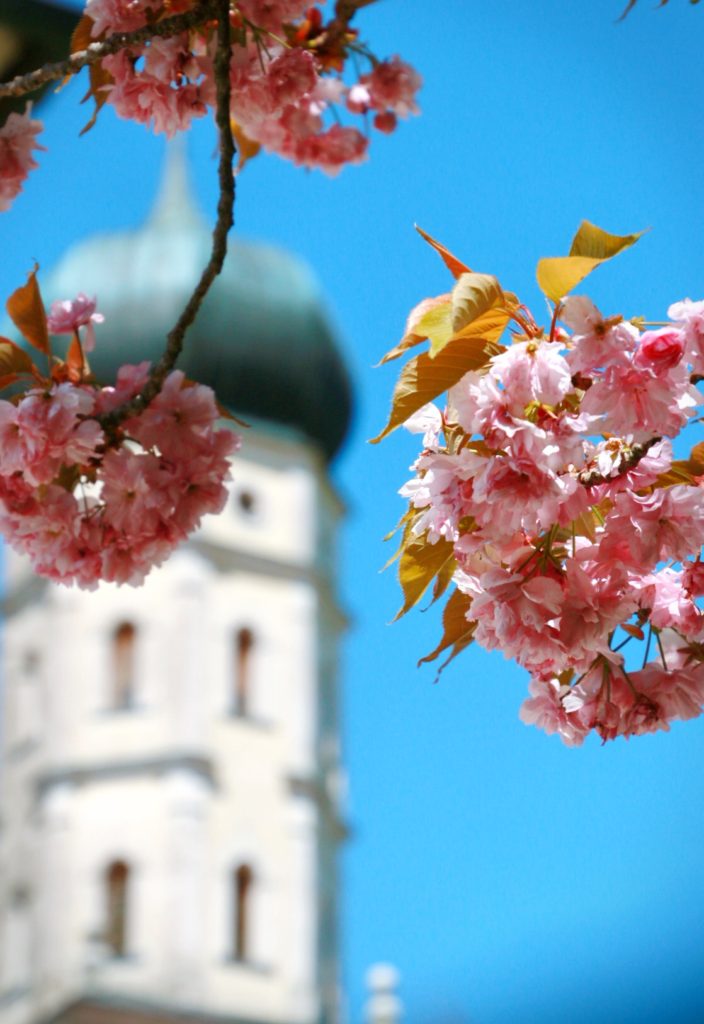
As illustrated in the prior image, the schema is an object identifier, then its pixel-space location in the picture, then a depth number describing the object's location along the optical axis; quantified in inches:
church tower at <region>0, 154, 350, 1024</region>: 2465.4
